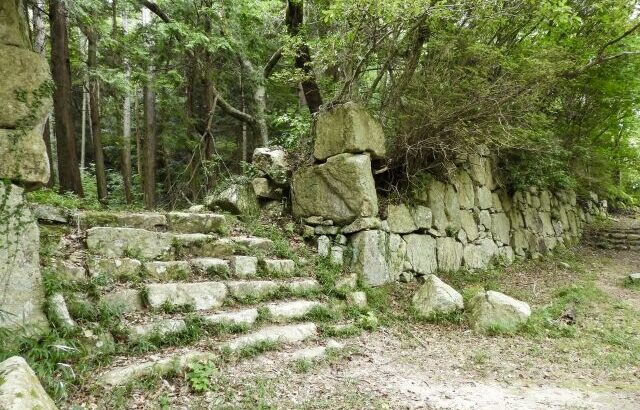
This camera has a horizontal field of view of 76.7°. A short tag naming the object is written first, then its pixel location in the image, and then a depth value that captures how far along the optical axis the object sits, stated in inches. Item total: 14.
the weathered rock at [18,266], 123.2
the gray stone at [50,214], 169.0
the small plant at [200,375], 125.1
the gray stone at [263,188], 279.4
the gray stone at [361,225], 248.1
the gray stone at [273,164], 281.3
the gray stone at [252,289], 185.8
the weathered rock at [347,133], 253.9
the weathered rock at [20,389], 77.1
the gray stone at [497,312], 213.2
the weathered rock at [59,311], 128.4
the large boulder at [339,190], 250.2
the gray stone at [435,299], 228.7
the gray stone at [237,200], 267.1
